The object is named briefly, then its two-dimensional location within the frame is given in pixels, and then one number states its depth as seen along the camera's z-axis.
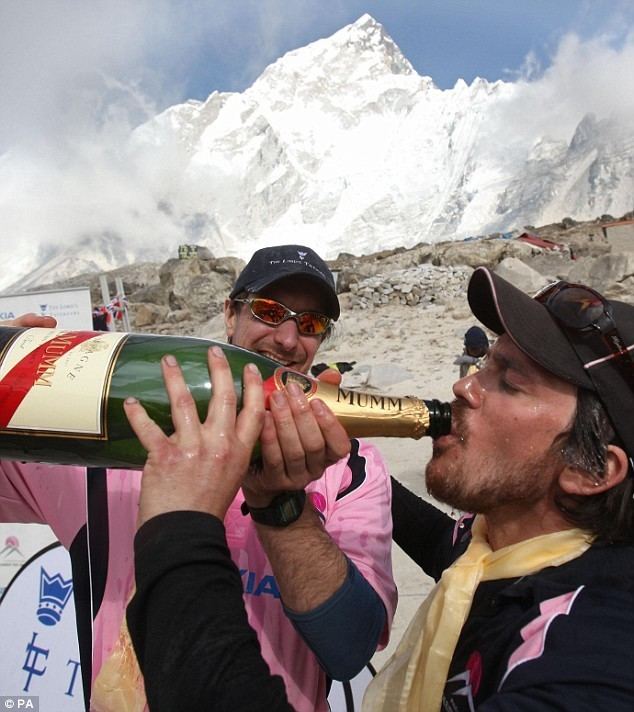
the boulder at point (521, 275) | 13.95
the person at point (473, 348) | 5.80
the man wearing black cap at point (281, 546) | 1.13
